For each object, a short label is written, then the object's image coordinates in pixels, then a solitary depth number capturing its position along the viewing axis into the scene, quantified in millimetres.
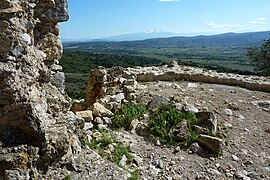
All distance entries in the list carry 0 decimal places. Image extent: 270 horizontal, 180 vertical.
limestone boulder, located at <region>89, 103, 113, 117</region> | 4761
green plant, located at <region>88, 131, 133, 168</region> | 3619
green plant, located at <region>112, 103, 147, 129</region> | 4662
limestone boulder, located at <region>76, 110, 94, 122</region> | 4476
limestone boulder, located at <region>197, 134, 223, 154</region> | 4111
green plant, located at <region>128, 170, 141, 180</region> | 3290
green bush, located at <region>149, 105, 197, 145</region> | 4317
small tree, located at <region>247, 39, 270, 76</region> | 14712
